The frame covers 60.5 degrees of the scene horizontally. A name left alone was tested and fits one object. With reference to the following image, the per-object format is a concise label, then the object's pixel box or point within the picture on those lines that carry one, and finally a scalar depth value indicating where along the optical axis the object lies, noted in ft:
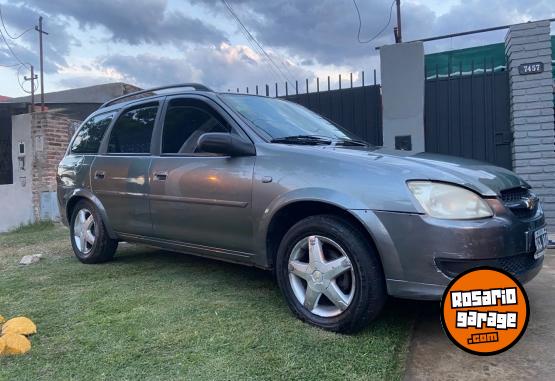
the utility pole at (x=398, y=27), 31.99
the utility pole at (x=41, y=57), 42.04
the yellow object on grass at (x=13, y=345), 8.75
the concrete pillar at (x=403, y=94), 21.40
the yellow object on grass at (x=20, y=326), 9.43
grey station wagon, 8.41
